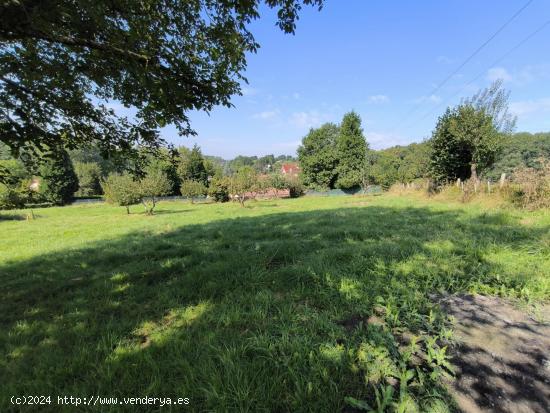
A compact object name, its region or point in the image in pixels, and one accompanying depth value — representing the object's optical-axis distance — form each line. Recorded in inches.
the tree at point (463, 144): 688.4
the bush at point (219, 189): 1483.8
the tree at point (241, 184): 1313.5
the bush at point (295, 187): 1903.2
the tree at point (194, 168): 1849.2
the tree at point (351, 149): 1809.8
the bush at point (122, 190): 940.0
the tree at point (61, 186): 1502.2
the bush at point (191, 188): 1486.2
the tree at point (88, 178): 2094.0
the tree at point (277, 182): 1894.7
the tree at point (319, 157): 1924.2
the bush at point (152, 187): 943.0
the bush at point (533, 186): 356.2
